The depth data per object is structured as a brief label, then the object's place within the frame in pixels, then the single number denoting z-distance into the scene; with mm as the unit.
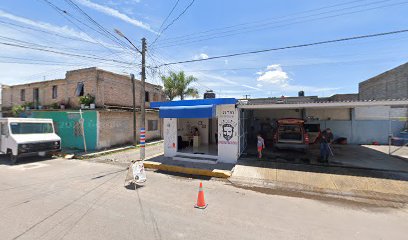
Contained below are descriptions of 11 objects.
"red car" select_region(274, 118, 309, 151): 11812
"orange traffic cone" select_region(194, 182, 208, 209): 5520
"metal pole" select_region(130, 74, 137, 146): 16391
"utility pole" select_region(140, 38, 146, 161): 12775
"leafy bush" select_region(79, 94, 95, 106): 16266
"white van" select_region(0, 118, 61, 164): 11062
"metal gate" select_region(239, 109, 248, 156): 11234
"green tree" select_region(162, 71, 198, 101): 23656
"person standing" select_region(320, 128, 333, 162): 10180
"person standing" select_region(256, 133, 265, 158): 10641
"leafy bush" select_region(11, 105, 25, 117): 19938
